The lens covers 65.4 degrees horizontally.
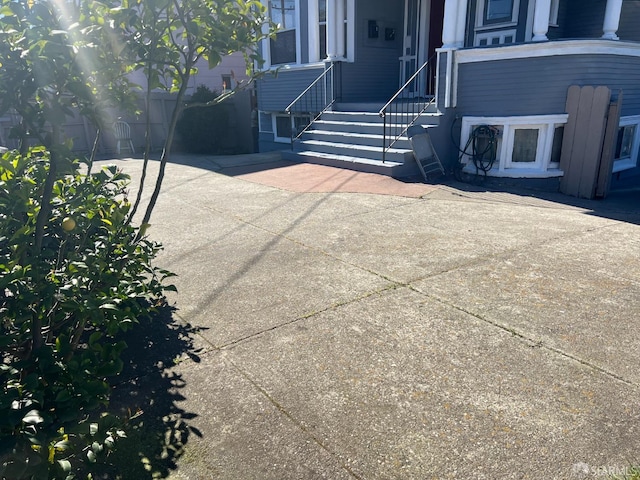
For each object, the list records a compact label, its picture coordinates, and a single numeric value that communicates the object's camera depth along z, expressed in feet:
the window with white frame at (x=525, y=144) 27.84
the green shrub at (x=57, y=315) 6.20
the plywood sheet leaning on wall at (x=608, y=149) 25.03
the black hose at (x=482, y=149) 29.30
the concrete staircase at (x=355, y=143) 30.25
